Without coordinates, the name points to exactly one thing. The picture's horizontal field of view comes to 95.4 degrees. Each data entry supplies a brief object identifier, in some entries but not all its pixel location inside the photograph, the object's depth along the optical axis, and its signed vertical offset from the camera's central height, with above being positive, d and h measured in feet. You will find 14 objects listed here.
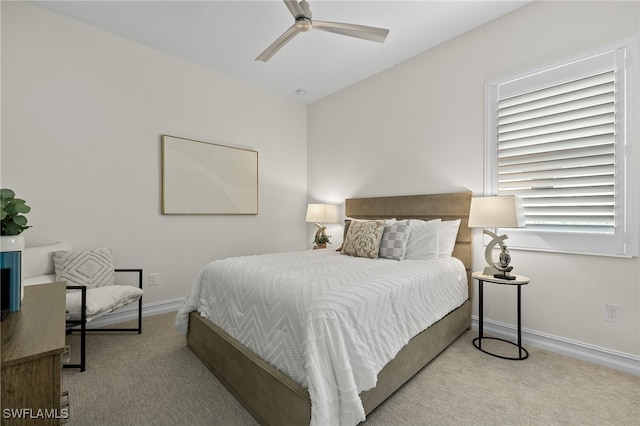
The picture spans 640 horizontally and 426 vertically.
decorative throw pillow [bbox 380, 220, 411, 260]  8.81 -0.81
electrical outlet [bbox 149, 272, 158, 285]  10.52 -2.42
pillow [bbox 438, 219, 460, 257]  9.22 -0.69
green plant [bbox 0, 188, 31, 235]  3.57 -0.03
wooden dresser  2.35 -1.39
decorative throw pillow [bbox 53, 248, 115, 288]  7.93 -1.59
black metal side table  7.32 -2.64
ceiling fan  6.60 +4.52
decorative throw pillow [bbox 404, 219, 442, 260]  8.82 -0.81
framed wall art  10.88 +1.41
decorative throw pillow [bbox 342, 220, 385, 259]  9.09 -0.83
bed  4.27 -2.73
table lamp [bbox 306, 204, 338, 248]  13.20 -0.11
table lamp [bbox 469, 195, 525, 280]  7.37 -0.08
